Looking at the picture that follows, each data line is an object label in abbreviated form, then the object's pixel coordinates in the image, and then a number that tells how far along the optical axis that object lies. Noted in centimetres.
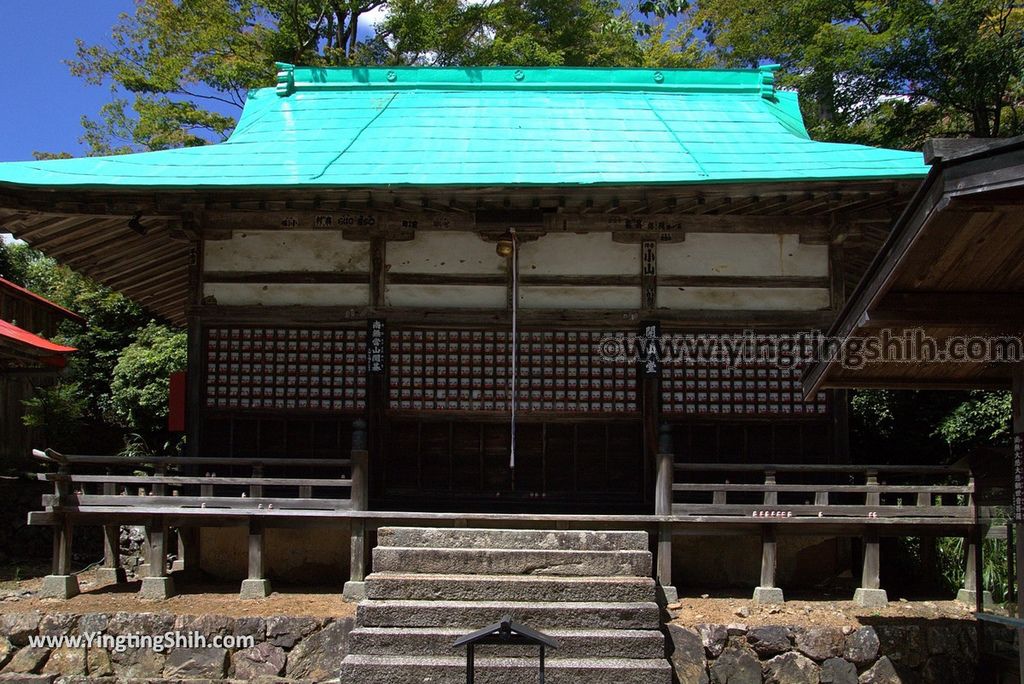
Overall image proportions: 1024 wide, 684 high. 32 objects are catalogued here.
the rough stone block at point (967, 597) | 889
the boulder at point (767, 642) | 806
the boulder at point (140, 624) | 809
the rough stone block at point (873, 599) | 874
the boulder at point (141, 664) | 804
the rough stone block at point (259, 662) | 799
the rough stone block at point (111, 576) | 1003
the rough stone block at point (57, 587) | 880
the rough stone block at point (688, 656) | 791
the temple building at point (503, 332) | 1008
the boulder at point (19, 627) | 818
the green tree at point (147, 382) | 1774
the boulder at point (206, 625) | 806
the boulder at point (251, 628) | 809
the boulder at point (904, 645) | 809
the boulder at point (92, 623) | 816
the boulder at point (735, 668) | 800
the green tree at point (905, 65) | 1666
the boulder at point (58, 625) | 818
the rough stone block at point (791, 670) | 802
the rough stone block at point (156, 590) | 879
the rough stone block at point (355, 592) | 869
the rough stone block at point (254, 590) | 884
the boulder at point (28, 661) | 819
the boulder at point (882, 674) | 805
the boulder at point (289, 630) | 805
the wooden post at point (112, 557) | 1015
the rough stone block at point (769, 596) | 868
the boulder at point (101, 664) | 810
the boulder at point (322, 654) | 793
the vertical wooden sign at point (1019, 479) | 584
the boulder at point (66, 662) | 815
